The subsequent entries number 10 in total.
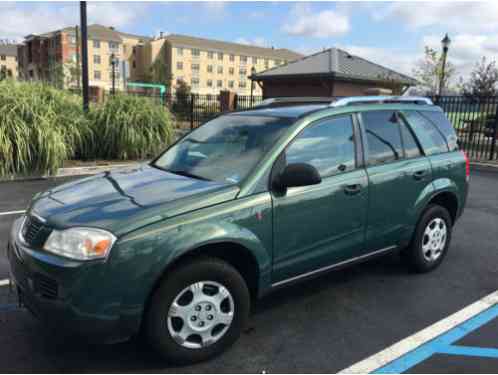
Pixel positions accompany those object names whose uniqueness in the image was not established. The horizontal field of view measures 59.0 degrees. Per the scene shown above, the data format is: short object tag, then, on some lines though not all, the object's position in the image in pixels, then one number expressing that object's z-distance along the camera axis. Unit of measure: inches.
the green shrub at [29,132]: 351.9
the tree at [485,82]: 922.7
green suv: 101.3
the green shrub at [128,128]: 445.7
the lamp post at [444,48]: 707.4
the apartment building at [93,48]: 2960.1
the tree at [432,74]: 753.0
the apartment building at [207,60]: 3735.2
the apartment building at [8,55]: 4281.5
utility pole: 449.7
